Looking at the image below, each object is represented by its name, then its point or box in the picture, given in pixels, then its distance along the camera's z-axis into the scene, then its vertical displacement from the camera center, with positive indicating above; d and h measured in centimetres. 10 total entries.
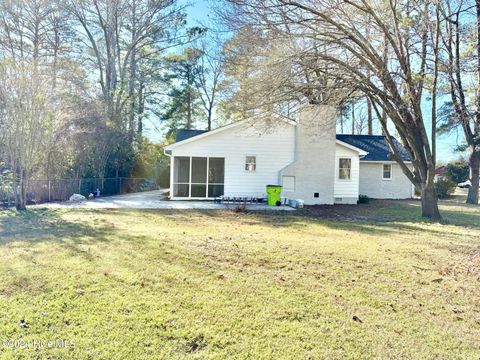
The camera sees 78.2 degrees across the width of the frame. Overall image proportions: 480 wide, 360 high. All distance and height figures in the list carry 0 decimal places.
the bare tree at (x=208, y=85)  2728 +959
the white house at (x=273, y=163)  1504 +122
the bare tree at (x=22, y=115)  1013 +228
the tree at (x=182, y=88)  2730 +911
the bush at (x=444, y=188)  2214 +18
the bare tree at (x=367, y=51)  819 +434
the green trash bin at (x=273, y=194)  1441 -40
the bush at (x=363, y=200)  1700 -69
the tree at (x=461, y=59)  868 +401
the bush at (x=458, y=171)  2406 +161
